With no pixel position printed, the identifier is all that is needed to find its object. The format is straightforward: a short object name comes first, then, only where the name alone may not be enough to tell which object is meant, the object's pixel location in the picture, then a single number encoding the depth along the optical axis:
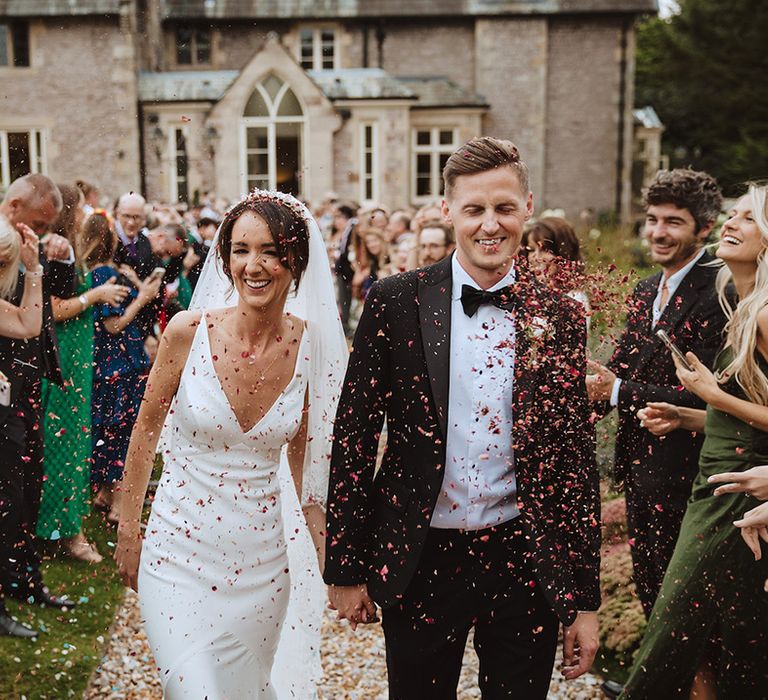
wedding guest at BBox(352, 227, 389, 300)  10.38
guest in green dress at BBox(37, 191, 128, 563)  5.78
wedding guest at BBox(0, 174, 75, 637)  4.66
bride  3.06
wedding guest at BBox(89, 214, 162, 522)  6.32
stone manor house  25.70
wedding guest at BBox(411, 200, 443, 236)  8.20
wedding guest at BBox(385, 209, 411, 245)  12.10
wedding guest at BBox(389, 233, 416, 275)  7.50
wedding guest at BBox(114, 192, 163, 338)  6.80
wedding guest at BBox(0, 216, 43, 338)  4.43
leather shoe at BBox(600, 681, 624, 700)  4.42
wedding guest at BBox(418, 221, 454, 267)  7.11
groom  2.72
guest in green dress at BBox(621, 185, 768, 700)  3.21
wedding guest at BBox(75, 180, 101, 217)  7.49
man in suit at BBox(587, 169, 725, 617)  3.90
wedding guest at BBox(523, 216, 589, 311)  2.89
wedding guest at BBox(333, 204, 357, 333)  11.30
